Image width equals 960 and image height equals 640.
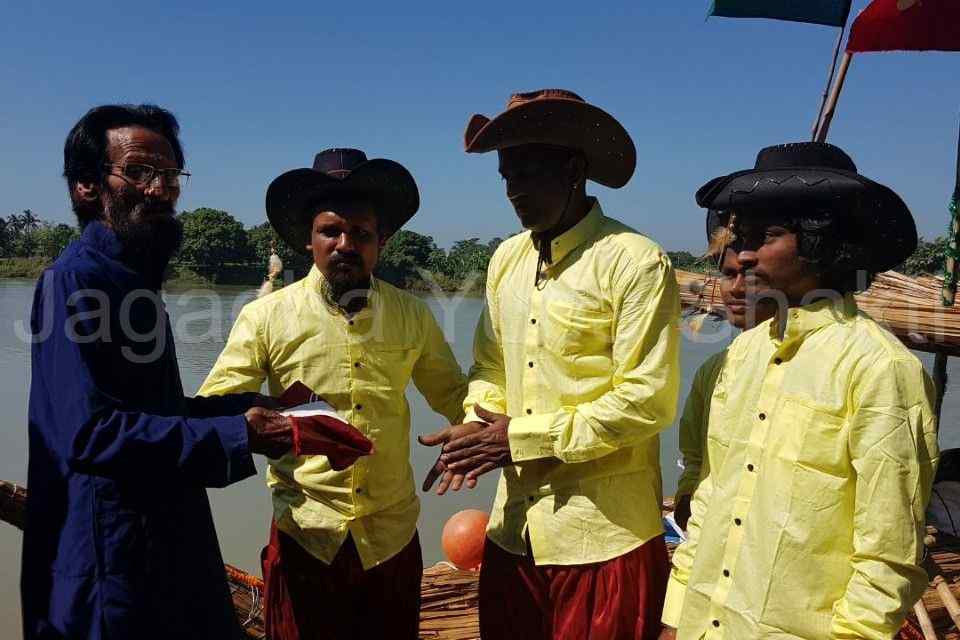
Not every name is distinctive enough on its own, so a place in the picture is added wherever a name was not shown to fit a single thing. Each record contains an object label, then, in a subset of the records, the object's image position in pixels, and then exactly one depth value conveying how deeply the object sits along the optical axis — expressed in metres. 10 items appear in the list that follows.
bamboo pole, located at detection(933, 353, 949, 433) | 4.16
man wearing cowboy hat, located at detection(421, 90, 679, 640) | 2.12
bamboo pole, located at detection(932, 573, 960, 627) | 3.27
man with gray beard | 1.73
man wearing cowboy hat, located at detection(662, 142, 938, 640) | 1.43
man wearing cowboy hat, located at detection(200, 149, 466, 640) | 2.54
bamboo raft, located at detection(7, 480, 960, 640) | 3.21
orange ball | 4.80
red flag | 3.36
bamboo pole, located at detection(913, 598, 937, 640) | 3.18
